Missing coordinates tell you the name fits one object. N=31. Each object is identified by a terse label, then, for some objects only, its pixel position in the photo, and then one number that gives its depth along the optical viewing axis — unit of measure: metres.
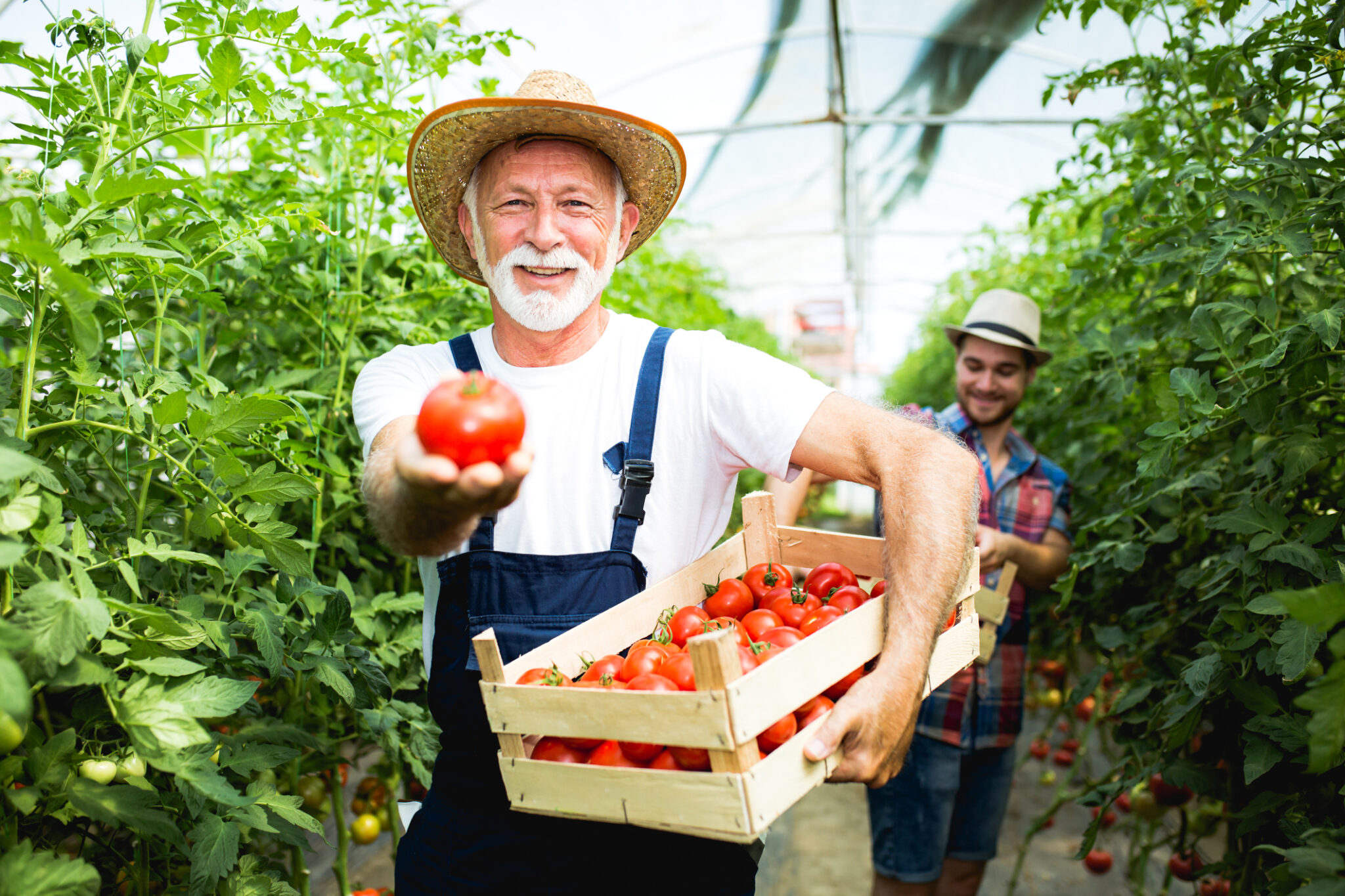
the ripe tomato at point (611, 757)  1.28
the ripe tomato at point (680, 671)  1.33
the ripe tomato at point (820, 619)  1.48
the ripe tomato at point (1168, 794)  2.91
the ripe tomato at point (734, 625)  1.48
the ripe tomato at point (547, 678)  1.36
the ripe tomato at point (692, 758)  1.25
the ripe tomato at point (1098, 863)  3.54
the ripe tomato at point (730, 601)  1.65
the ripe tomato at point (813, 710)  1.35
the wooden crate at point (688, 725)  1.16
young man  2.72
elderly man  1.52
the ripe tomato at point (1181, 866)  2.69
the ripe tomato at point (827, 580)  1.79
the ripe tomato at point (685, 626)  1.55
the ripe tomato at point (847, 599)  1.61
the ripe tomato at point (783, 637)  1.42
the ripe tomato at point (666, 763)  1.27
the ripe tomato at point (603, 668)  1.39
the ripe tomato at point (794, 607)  1.57
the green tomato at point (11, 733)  1.03
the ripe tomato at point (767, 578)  1.76
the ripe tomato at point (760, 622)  1.53
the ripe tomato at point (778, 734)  1.29
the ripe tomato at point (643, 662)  1.39
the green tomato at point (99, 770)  1.21
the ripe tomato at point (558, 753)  1.34
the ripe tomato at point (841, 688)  1.49
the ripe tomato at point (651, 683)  1.31
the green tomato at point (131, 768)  1.25
